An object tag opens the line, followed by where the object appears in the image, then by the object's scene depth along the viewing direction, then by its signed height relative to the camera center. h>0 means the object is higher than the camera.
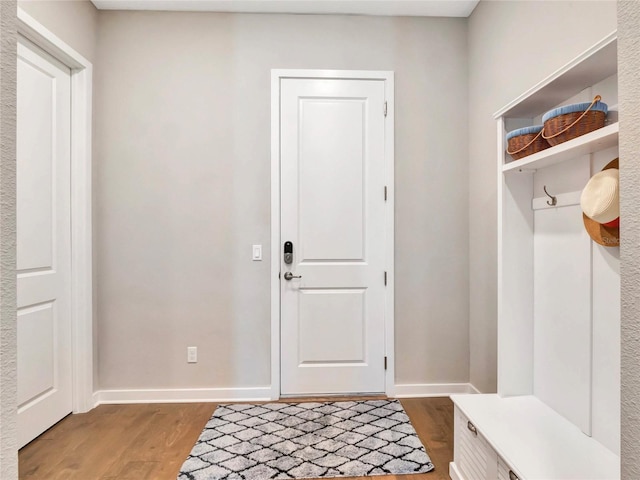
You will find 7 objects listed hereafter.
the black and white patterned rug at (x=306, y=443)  1.88 -1.14
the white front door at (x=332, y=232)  2.76 +0.06
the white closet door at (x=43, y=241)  2.13 +0.00
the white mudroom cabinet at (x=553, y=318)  1.36 -0.34
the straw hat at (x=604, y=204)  1.24 +0.12
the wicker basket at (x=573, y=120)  1.33 +0.43
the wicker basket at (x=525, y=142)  1.61 +0.43
